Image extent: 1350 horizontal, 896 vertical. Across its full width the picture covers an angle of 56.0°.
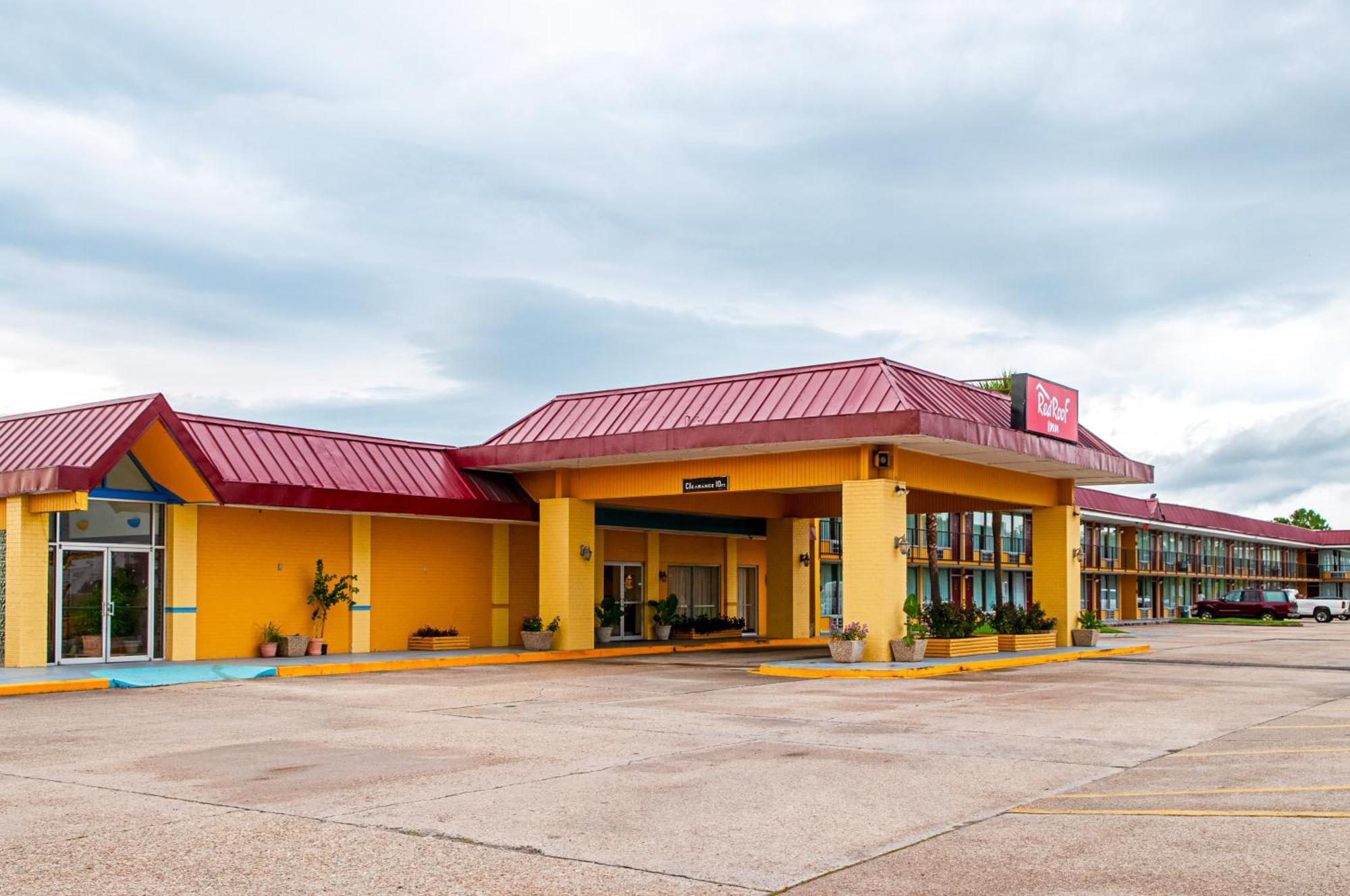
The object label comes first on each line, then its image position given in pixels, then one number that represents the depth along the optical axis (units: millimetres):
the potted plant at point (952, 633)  24078
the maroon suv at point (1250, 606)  59156
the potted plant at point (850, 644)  22812
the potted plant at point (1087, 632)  30156
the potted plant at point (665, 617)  32562
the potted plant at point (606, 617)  31078
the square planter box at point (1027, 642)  27312
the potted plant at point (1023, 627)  27516
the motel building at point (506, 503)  22203
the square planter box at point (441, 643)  27219
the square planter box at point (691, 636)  33188
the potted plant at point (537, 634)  27484
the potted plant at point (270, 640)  24119
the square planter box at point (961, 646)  24047
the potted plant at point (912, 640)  22859
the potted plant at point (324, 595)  25219
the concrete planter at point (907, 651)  22875
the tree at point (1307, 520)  139500
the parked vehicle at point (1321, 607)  63906
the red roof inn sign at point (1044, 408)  25500
